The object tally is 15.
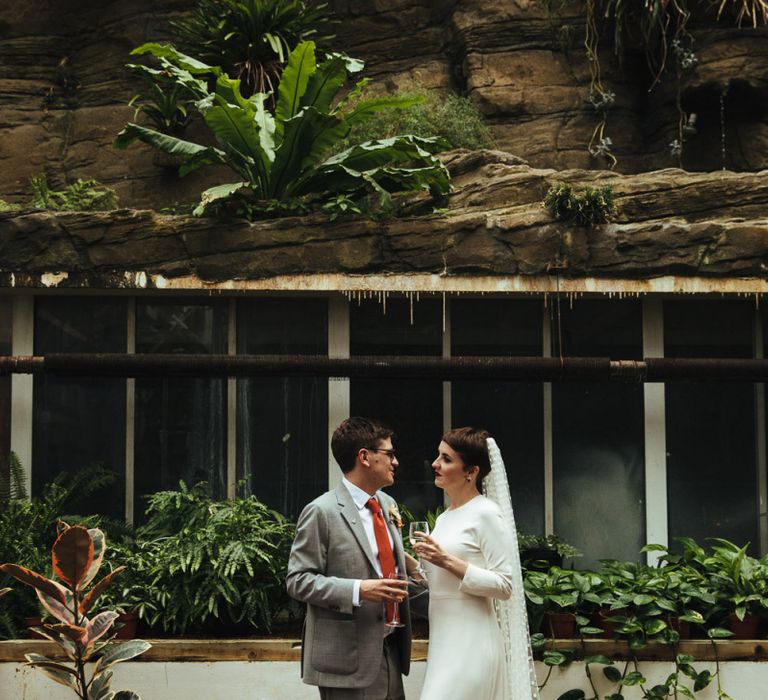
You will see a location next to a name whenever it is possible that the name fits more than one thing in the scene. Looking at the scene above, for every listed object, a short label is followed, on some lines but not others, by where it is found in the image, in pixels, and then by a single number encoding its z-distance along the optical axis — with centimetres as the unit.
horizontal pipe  842
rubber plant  612
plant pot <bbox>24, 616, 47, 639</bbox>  768
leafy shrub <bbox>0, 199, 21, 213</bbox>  879
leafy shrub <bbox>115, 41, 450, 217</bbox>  880
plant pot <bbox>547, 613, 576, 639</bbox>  761
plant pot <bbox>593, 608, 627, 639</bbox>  761
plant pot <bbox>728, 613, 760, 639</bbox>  760
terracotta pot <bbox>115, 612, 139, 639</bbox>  772
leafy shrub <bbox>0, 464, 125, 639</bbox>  782
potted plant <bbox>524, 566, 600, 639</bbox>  755
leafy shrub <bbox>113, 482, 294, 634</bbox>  769
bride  528
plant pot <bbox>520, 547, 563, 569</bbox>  845
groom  528
